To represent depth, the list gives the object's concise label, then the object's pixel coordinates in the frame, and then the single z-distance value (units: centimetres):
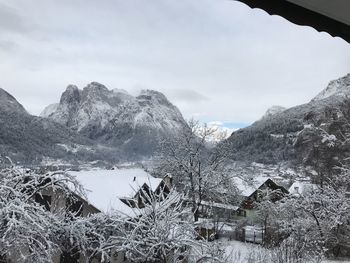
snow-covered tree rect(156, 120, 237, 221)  1814
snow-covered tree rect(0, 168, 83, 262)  896
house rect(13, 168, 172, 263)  1163
